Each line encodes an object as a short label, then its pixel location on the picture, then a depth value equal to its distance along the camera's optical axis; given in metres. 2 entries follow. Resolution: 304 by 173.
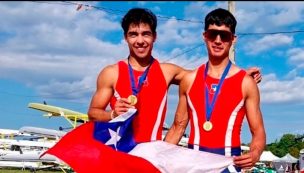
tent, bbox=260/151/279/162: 47.48
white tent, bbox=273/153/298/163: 41.29
